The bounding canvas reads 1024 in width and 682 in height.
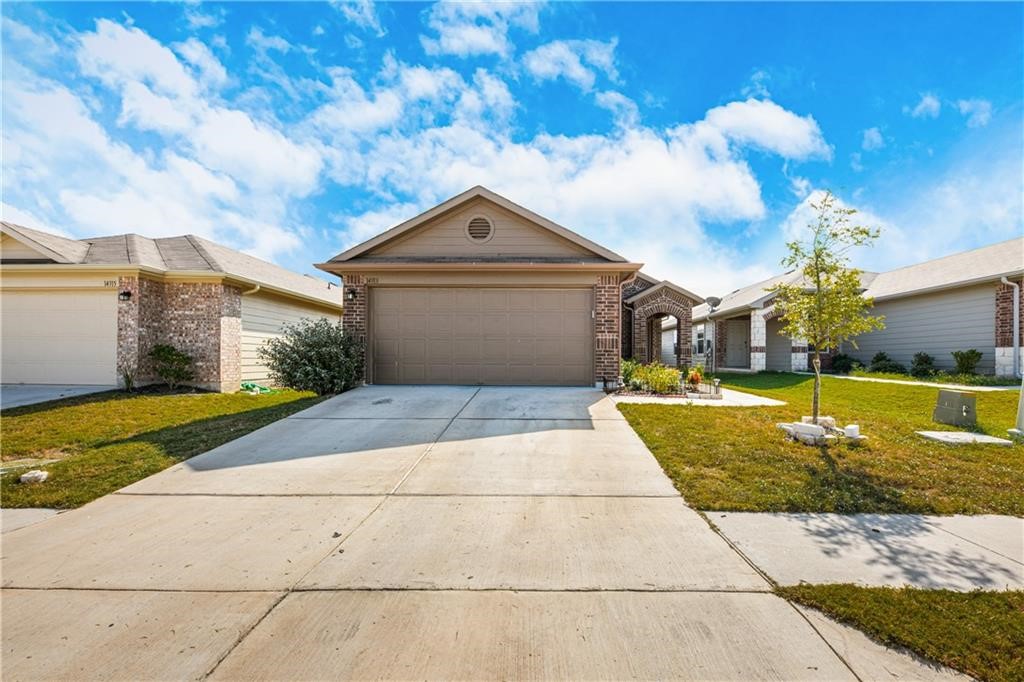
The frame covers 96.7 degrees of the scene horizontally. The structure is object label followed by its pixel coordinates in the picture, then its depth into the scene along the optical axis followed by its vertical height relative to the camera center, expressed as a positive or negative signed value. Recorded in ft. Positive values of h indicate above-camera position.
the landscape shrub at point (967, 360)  46.11 -1.37
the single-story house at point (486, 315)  36.27 +2.47
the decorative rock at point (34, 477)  17.15 -5.05
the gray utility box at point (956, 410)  26.48 -3.75
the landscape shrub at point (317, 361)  33.76 -1.21
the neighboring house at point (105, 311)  39.75 +3.05
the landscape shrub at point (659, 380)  34.99 -2.63
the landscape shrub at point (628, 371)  36.60 -2.07
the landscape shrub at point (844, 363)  59.26 -2.22
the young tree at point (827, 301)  21.18 +2.17
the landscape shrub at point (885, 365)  55.26 -2.35
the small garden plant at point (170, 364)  39.86 -1.71
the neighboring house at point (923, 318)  45.16 +3.47
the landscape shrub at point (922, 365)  50.64 -2.15
